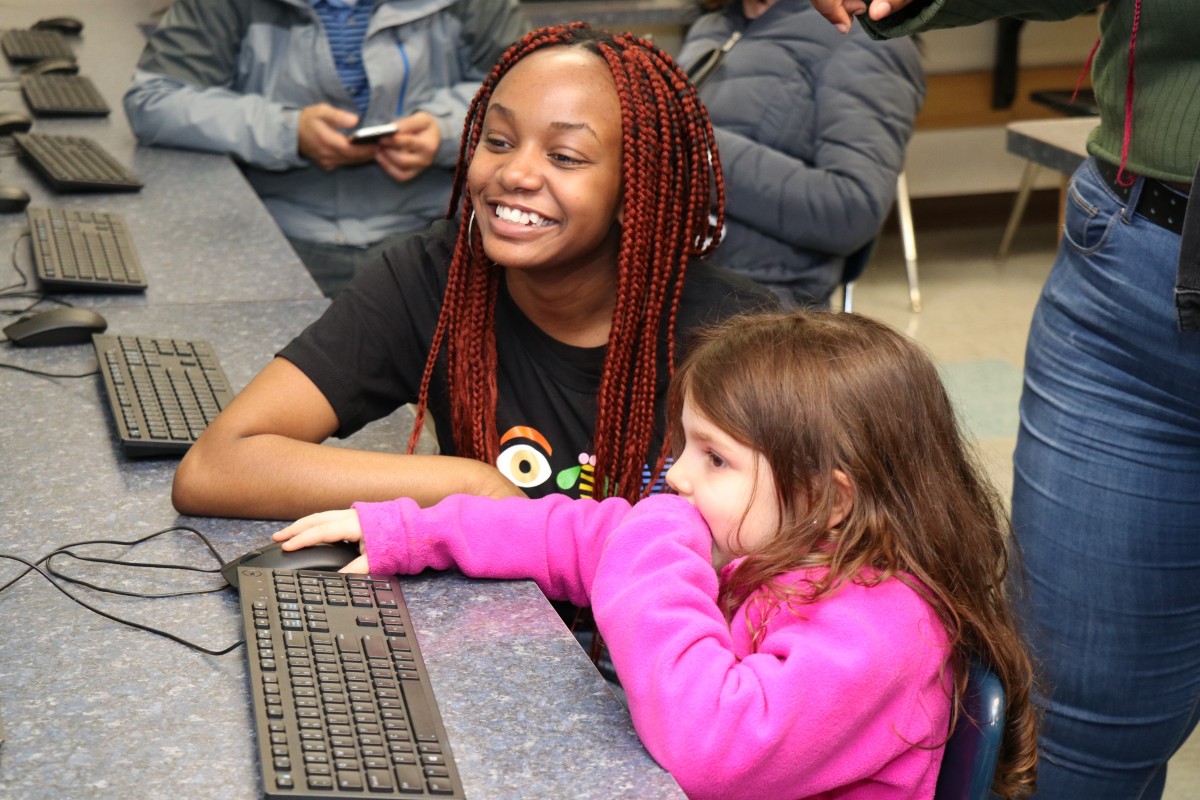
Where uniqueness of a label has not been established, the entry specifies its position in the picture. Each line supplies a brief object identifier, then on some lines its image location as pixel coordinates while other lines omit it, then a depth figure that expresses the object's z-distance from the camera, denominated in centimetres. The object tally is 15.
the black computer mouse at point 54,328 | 177
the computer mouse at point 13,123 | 286
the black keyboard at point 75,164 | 249
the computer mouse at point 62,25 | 398
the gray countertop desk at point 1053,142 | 249
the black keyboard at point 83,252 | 197
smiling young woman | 147
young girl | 97
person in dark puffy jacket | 227
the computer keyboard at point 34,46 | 356
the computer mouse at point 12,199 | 233
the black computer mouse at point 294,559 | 119
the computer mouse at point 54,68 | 342
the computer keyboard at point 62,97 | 306
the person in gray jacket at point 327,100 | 263
